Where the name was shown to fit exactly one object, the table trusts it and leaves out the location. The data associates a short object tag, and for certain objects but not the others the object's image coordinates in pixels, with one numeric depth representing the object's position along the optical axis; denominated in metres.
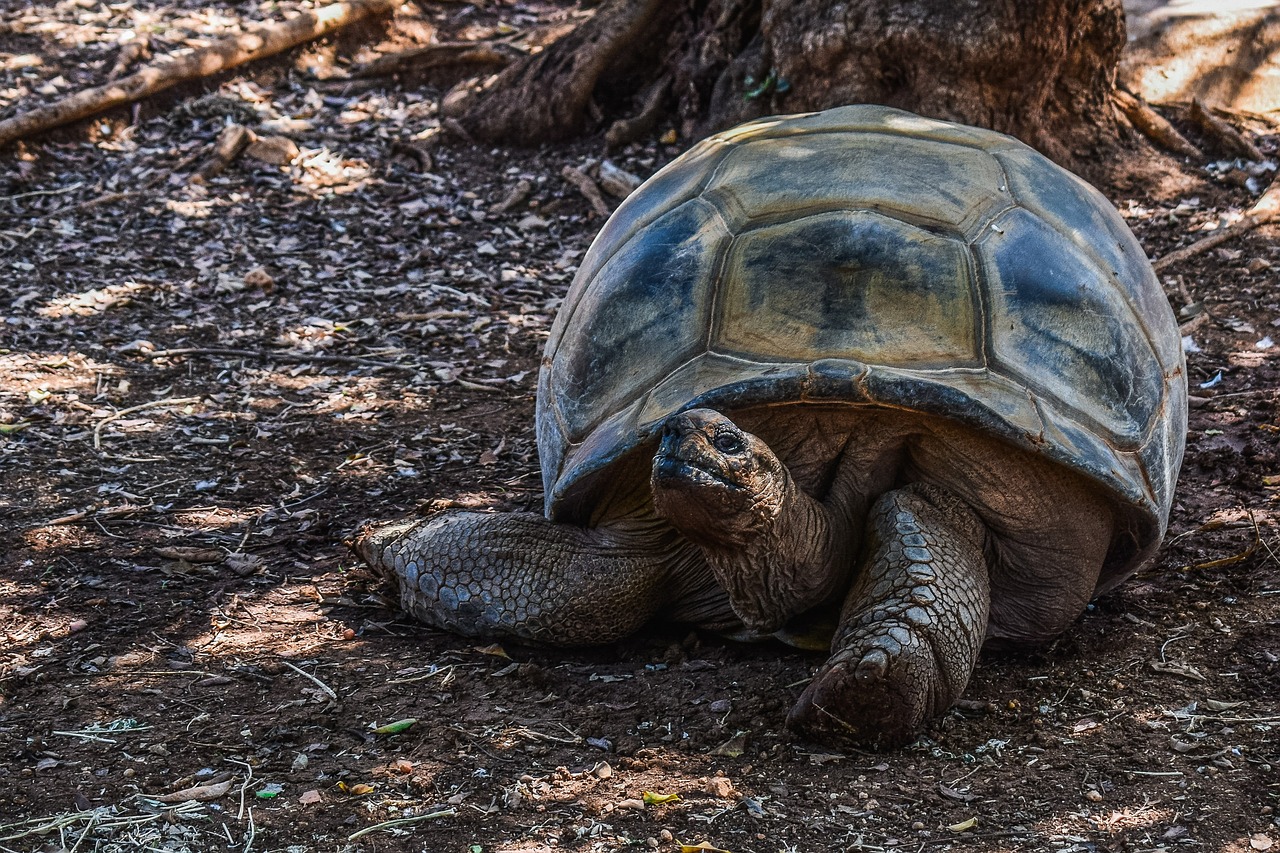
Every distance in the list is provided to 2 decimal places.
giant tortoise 5.25
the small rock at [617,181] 13.48
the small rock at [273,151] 15.10
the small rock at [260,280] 12.15
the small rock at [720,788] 4.89
